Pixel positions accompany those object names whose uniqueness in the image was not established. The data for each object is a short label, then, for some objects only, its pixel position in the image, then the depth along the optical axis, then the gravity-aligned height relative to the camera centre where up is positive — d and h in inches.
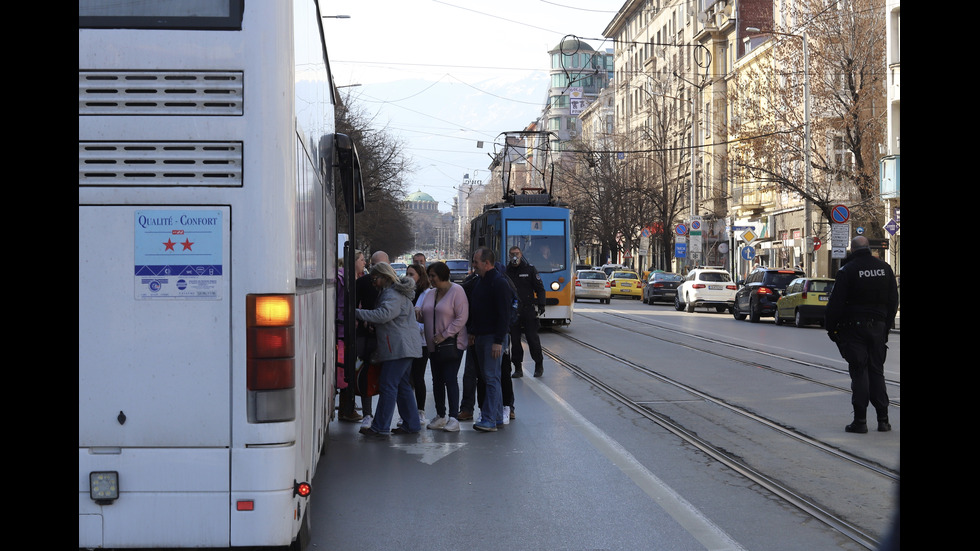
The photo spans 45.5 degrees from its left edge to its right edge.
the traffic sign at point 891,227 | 1348.4 +53.5
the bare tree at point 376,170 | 2060.8 +200.8
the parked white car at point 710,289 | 1615.4 -22.9
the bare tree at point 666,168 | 2571.4 +244.2
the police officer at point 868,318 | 436.8 -16.9
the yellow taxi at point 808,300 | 1186.0 -27.7
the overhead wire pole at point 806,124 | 1482.5 +188.4
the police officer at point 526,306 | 612.4 -18.4
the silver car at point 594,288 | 1894.7 -26.0
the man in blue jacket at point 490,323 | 438.3 -19.5
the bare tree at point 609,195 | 2768.2 +189.1
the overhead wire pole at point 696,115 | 2287.2 +328.6
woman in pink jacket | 442.6 -20.8
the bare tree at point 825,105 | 1515.7 +227.2
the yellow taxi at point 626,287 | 2208.4 -28.2
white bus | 200.1 -0.7
